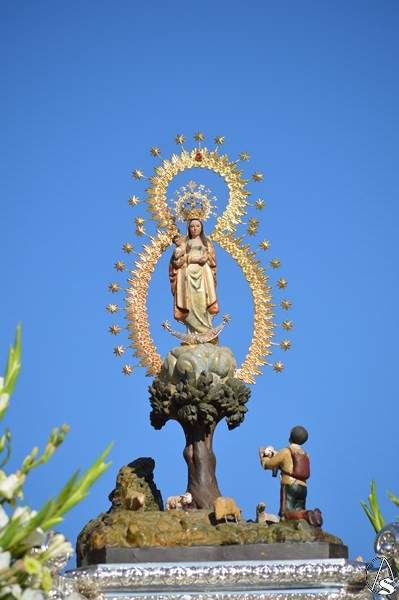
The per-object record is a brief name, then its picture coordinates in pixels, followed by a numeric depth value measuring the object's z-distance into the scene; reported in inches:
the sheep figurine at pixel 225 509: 942.4
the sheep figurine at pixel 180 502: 997.8
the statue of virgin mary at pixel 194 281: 1094.4
